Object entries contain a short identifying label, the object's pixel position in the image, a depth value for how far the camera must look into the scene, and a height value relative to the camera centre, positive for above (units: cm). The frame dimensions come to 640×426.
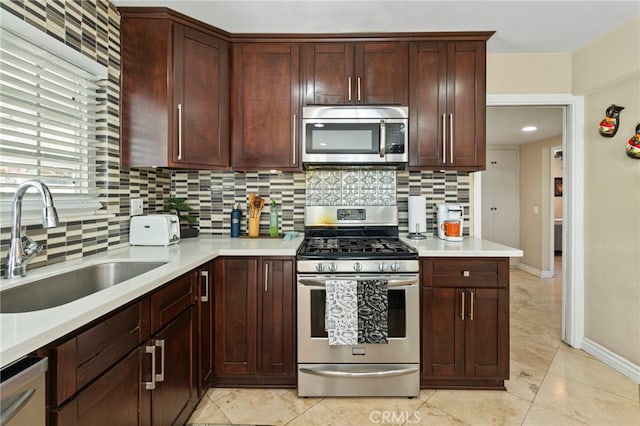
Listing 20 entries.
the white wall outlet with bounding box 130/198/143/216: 219 +1
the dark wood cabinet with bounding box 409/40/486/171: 232 +74
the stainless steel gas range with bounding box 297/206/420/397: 194 -69
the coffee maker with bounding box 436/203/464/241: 235 -9
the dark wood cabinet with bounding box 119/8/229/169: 205 +75
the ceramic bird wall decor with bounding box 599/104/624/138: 235 +63
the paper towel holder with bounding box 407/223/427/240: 246 -20
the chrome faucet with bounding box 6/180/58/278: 115 -11
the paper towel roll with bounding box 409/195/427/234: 244 -4
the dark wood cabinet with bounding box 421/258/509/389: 202 -68
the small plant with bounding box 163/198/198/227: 253 -1
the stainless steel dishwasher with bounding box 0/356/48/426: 72 -43
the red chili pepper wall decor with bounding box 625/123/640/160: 217 +42
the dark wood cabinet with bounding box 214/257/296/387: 204 -68
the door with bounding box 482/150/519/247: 565 +24
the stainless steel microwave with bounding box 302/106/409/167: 227 +52
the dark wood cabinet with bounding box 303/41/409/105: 232 +97
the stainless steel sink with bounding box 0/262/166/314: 123 -34
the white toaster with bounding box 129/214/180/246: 210 -14
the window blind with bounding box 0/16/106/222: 137 +41
